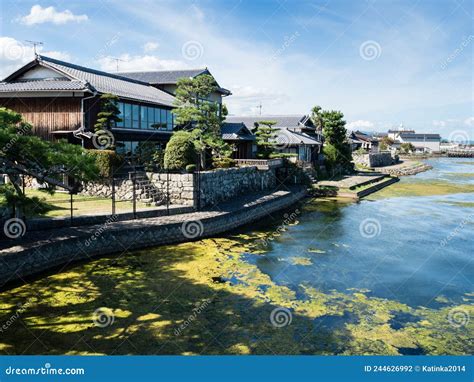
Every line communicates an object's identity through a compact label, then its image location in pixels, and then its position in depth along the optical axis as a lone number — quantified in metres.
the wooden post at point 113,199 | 19.50
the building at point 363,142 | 86.82
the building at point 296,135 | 47.25
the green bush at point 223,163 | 33.06
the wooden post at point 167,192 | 22.63
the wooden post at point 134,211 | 20.66
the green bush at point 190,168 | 25.38
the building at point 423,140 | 161.00
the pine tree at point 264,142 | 39.97
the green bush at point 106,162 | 25.16
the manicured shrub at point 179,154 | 25.45
